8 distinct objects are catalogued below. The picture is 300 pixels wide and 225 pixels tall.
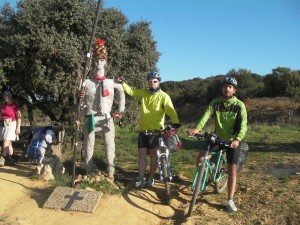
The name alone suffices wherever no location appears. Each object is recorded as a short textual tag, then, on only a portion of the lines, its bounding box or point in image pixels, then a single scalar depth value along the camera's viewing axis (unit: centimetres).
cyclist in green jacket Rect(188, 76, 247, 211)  555
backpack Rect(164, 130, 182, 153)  596
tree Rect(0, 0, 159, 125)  886
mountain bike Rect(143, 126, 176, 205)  576
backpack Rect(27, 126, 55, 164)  723
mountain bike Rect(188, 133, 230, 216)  525
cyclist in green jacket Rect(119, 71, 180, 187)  623
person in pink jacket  795
